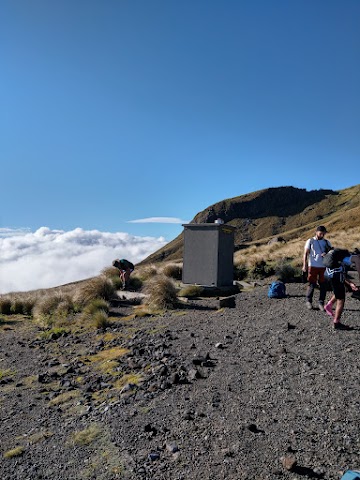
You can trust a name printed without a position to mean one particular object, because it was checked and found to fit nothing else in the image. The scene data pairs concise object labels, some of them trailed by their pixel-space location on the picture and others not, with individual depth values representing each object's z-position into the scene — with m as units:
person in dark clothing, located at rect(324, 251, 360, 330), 7.74
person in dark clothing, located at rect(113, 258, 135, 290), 15.83
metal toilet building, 14.67
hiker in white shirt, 9.38
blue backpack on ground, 11.68
